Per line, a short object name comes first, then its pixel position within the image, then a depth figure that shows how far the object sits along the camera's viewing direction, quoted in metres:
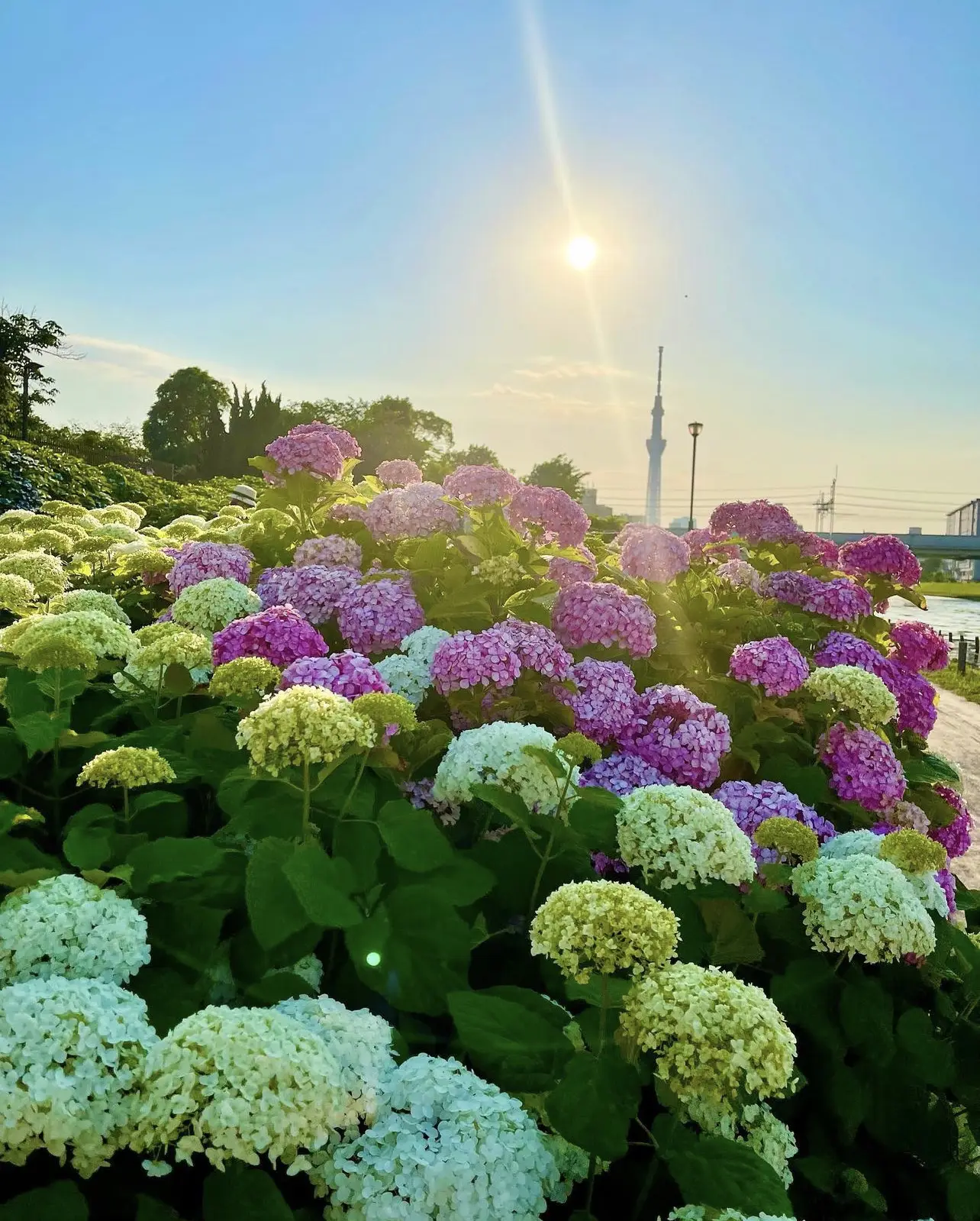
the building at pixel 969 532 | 142.44
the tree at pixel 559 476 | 72.72
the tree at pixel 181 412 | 80.75
